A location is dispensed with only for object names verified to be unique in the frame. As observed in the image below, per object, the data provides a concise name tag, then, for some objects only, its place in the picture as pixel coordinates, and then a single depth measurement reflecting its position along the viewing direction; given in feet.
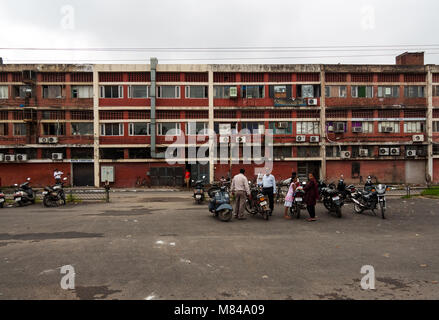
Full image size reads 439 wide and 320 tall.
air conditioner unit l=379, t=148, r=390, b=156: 108.27
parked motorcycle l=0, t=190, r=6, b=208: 47.62
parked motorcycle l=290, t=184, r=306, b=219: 36.01
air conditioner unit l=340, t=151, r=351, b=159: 107.70
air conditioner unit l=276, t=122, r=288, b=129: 108.37
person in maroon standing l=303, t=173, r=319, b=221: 34.91
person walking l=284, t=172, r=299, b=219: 36.63
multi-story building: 104.78
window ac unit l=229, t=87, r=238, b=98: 106.01
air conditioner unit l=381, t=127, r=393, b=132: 109.60
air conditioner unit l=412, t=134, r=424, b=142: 107.65
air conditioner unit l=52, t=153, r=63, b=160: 102.89
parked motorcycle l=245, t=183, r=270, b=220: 35.29
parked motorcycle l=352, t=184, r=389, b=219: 36.70
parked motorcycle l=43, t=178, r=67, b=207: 48.32
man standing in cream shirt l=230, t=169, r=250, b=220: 35.97
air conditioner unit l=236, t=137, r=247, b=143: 106.11
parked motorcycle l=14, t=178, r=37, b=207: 48.37
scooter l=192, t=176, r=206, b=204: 49.98
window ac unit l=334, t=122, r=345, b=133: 107.86
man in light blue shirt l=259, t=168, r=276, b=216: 39.09
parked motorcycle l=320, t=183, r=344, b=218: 36.40
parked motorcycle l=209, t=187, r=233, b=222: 34.99
